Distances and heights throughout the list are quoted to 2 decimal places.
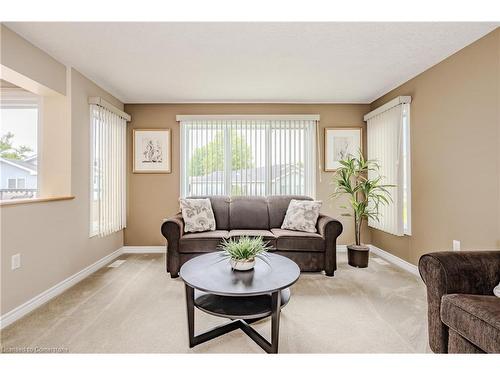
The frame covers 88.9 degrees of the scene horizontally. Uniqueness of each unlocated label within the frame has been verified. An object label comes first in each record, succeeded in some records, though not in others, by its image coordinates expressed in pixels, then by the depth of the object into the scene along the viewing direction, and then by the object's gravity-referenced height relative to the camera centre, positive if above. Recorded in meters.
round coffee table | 1.61 -0.68
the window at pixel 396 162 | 3.31 +0.34
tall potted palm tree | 3.38 -0.20
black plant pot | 3.37 -0.92
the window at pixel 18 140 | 2.90 +0.55
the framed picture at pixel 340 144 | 4.26 +0.72
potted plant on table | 1.96 -0.52
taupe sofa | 3.04 -0.68
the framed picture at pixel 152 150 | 4.20 +0.62
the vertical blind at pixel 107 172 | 3.29 +0.23
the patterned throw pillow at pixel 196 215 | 3.33 -0.37
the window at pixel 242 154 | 4.23 +0.55
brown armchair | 1.32 -0.63
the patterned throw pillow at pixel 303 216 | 3.35 -0.40
